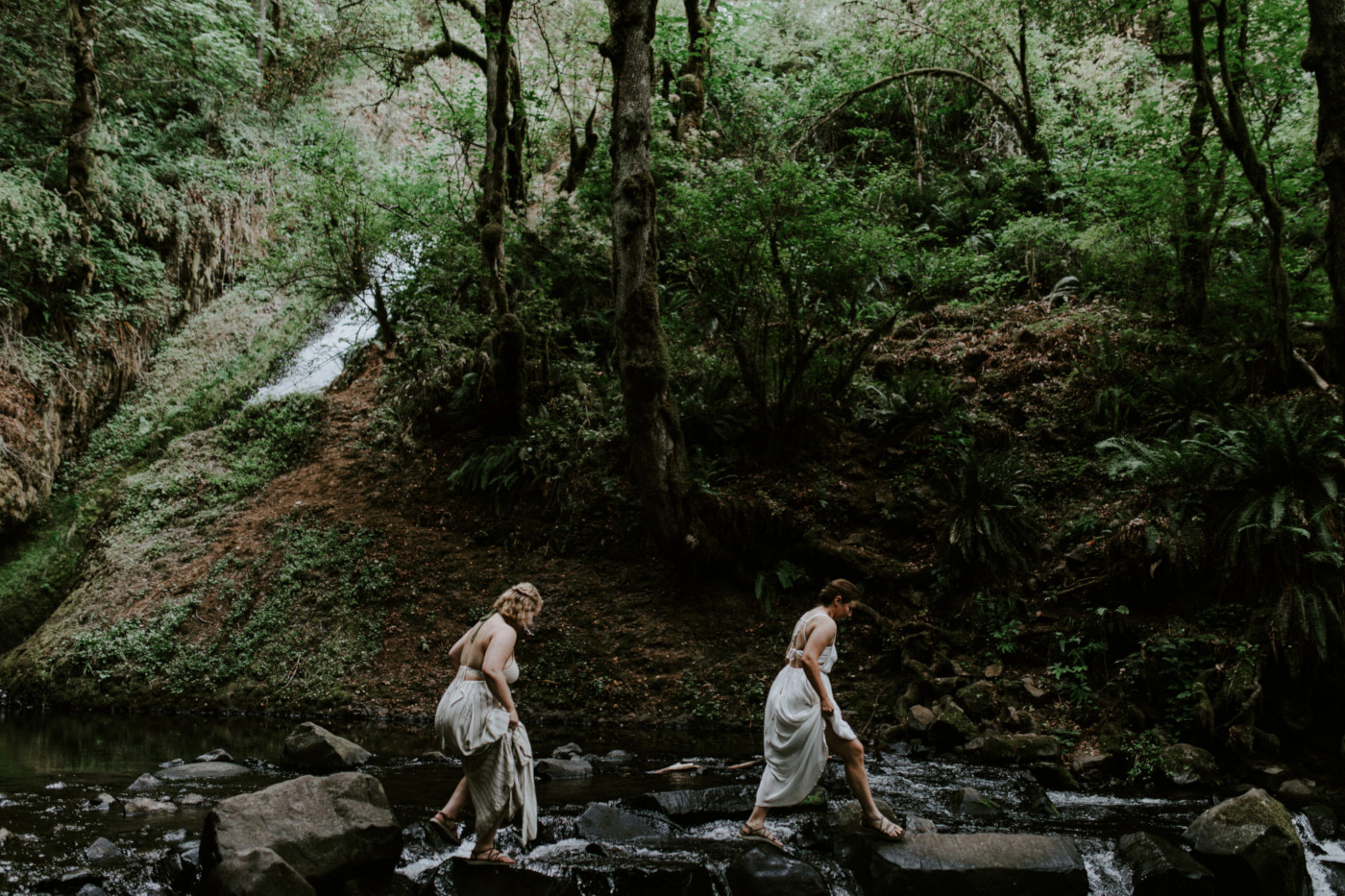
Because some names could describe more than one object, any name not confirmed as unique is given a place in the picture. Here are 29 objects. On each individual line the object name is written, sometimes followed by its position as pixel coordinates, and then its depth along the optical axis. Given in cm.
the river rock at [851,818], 534
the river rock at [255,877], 405
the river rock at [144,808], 595
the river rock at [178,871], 450
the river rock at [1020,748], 762
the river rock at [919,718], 846
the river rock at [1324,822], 570
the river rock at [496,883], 444
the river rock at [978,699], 852
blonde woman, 482
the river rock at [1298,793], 632
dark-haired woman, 541
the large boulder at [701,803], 596
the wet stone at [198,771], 702
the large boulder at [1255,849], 476
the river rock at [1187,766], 695
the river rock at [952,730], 816
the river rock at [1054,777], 697
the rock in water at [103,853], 479
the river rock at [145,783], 666
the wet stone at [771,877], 466
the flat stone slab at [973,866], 473
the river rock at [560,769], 734
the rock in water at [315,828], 449
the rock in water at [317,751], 732
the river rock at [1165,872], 473
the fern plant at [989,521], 1002
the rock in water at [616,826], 548
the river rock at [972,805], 614
